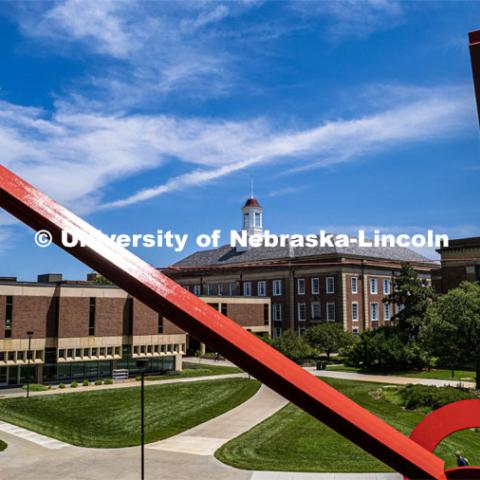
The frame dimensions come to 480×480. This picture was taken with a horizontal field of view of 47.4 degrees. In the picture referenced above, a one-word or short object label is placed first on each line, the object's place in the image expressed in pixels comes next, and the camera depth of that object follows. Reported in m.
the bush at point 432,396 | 28.47
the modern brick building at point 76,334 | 38.78
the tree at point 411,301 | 46.97
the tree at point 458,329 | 31.62
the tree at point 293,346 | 49.00
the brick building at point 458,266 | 52.16
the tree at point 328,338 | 53.38
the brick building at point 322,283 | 61.94
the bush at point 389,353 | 44.03
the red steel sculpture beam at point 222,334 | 4.64
